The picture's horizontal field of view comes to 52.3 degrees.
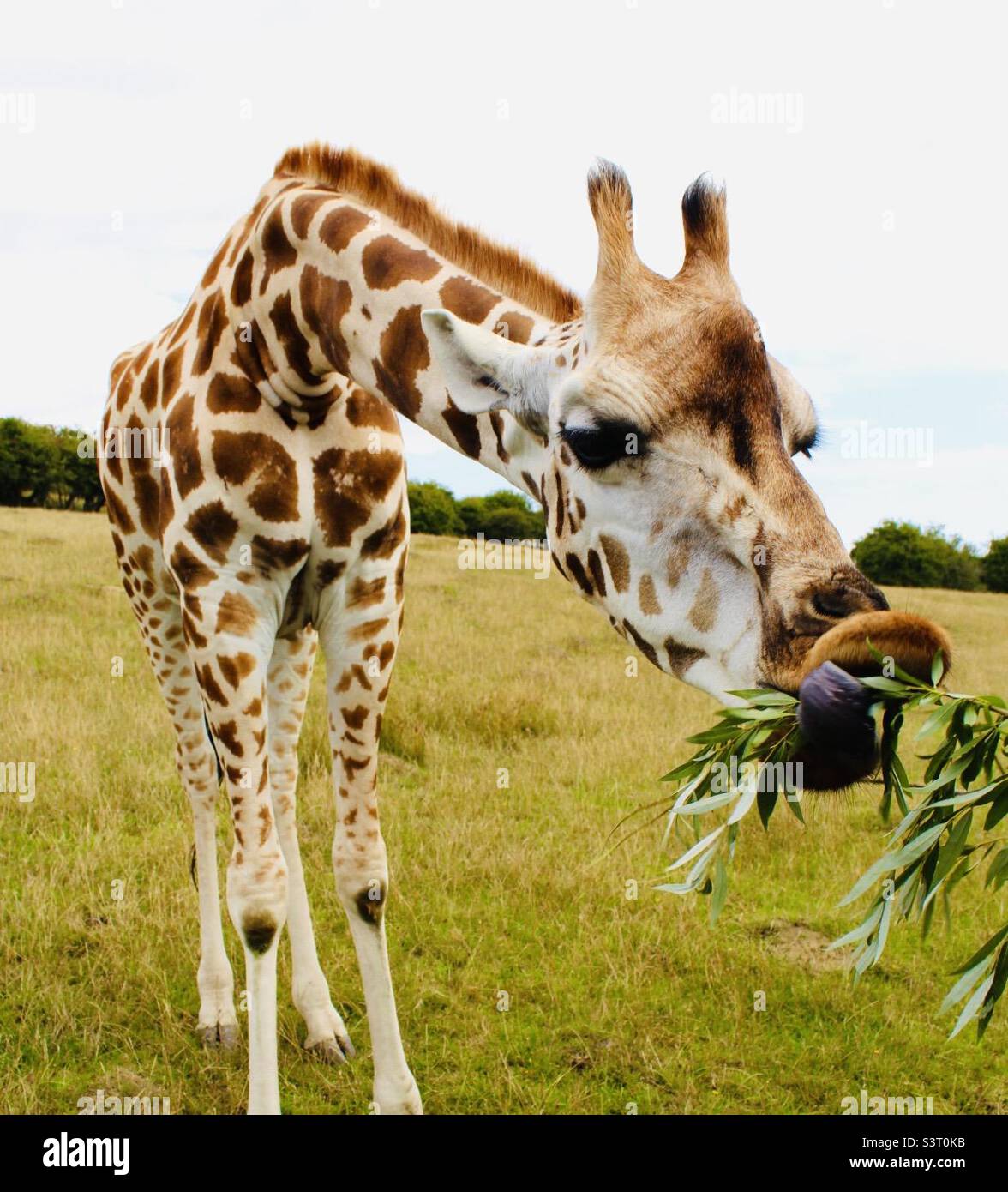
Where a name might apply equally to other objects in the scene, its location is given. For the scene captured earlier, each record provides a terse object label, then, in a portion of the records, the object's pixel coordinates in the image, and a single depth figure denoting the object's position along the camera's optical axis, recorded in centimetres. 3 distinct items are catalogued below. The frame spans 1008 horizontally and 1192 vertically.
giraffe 256
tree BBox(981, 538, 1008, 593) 4453
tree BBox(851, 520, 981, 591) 4106
